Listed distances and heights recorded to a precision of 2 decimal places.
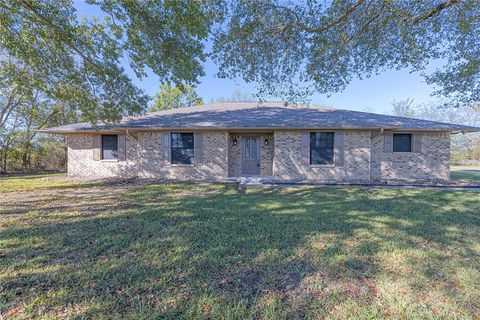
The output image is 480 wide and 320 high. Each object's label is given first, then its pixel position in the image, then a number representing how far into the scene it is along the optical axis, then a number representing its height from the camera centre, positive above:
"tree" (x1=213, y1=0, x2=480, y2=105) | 6.02 +3.87
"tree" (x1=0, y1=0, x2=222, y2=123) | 5.80 +3.56
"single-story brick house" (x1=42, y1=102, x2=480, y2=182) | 9.67 +0.53
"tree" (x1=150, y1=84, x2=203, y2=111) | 25.16 +7.22
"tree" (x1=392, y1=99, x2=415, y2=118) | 36.19 +8.75
